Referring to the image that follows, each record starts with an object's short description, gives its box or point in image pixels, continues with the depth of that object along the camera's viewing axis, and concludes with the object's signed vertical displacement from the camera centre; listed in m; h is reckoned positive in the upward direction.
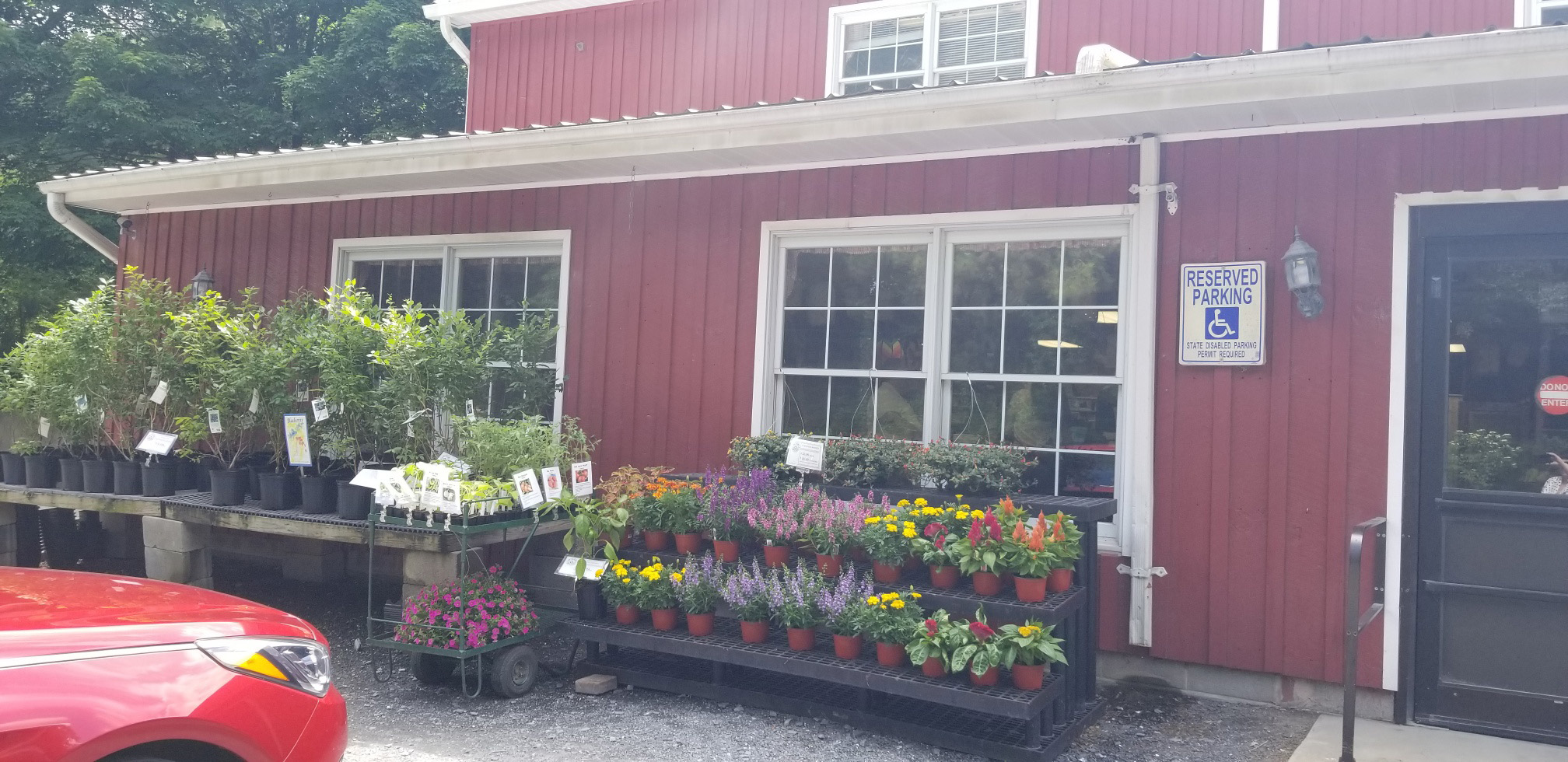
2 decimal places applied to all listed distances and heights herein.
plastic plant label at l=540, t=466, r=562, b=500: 5.17 -0.42
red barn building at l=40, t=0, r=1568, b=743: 4.29 +0.72
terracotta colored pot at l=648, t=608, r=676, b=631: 4.66 -0.97
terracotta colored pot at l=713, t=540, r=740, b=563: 4.72 -0.66
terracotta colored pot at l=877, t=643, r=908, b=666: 4.12 -0.96
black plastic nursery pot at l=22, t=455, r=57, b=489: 6.68 -0.60
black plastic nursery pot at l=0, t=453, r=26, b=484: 6.82 -0.61
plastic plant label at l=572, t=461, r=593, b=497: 5.22 -0.40
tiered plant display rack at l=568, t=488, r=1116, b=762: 3.95 -1.10
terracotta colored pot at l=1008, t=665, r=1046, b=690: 3.89 -0.97
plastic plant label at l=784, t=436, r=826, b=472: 5.09 -0.22
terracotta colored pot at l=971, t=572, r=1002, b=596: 4.18 -0.68
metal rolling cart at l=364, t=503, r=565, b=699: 4.64 -1.22
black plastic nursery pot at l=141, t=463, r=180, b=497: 6.19 -0.58
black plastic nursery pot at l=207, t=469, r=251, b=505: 5.85 -0.57
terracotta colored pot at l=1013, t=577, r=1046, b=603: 4.09 -0.68
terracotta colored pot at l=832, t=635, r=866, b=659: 4.22 -0.96
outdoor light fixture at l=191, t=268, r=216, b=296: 7.76 +0.76
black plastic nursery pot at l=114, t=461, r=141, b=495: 6.27 -0.58
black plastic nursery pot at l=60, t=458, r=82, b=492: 6.51 -0.60
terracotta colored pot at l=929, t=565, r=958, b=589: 4.33 -0.68
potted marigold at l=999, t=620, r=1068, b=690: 3.87 -0.88
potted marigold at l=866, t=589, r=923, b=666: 4.09 -0.83
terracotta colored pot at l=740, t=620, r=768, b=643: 4.47 -0.97
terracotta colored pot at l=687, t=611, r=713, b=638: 4.59 -0.98
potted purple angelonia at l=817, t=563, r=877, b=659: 4.21 -0.82
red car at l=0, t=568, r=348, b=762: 2.37 -0.74
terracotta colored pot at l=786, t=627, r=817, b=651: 4.35 -0.97
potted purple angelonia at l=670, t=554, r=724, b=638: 4.58 -0.83
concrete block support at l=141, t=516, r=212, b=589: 5.89 -0.96
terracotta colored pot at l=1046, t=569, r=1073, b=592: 4.21 -0.66
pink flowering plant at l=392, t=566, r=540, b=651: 4.61 -1.00
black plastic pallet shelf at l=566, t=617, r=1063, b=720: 3.84 -1.04
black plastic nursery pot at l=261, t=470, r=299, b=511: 5.68 -0.57
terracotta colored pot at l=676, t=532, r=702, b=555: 4.88 -0.65
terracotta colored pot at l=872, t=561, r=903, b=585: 4.37 -0.68
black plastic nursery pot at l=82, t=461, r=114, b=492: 6.40 -0.59
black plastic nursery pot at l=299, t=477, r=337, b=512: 5.56 -0.57
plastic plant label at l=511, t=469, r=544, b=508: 4.94 -0.43
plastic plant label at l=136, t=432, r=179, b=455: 6.12 -0.36
